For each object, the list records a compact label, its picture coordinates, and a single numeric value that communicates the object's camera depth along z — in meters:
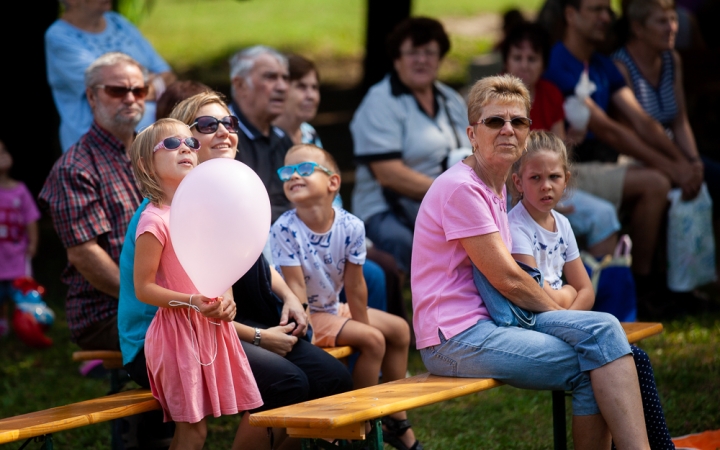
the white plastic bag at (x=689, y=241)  12.23
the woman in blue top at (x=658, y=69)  12.80
